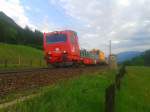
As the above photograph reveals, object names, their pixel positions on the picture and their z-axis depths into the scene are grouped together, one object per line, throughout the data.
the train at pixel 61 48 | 9.60
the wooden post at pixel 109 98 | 2.44
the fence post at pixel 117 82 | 5.19
